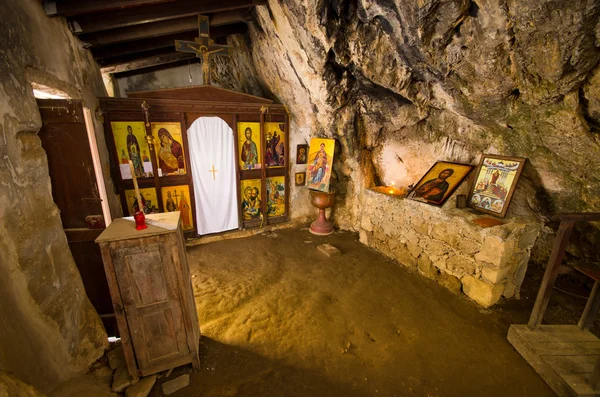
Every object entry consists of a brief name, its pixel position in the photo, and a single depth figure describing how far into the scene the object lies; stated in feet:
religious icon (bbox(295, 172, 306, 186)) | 22.11
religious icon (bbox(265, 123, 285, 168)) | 20.39
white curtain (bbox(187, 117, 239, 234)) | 18.38
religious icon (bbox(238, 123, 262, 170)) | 19.47
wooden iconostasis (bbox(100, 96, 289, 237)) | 16.49
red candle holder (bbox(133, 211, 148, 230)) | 7.81
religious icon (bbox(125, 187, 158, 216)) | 17.25
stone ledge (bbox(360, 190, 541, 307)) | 11.41
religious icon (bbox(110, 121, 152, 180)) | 16.34
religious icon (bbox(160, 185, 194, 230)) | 18.29
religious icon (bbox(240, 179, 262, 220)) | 20.52
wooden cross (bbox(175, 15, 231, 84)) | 15.20
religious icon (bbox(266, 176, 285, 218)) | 21.45
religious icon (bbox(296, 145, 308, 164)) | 21.71
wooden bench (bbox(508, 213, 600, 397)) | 7.99
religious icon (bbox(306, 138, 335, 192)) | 19.40
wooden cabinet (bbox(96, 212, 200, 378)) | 7.54
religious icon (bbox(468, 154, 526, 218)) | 12.17
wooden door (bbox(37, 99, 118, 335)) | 8.99
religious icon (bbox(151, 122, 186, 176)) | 17.31
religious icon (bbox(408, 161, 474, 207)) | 13.89
